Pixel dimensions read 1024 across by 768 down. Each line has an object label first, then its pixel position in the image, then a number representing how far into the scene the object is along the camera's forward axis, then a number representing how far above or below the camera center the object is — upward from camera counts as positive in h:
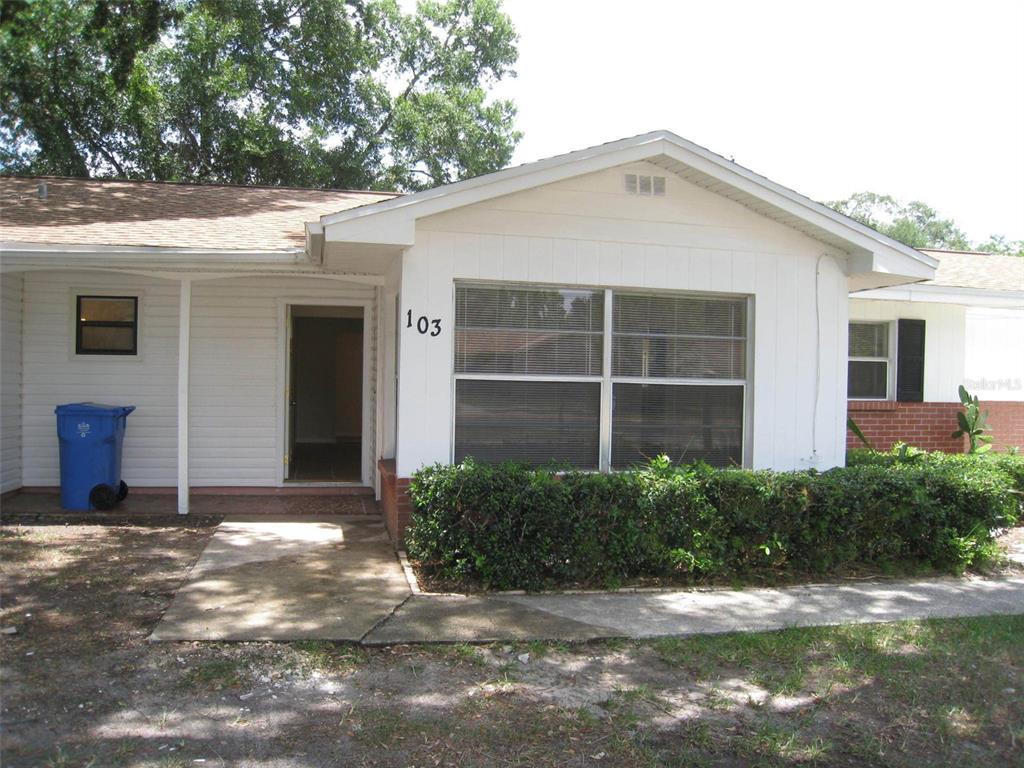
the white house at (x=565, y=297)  6.80 +0.71
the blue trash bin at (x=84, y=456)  8.52 -0.92
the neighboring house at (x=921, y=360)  10.70 +0.31
